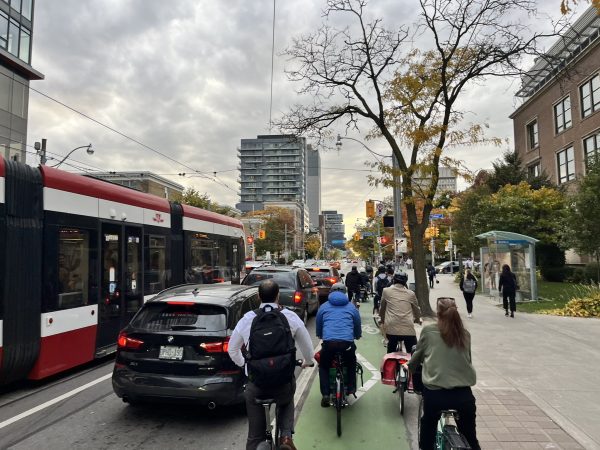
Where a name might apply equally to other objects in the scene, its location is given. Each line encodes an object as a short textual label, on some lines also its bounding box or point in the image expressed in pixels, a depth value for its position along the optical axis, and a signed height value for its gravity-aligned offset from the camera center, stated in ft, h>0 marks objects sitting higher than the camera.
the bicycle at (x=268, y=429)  11.08 -4.40
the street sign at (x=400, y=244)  81.99 +2.61
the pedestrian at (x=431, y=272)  87.43 -2.76
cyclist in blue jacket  17.57 -2.89
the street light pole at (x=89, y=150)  87.23 +22.24
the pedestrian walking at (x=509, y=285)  46.91 -3.01
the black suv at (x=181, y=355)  16.14 -3.38
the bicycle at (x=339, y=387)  15.90 -4.65
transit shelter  58.59 -0.35
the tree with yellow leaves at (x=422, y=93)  45.60 +17.47
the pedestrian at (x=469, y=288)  46.62 -3.17
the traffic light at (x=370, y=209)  94.55 +10.44
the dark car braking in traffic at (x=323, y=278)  57.11 -2.41
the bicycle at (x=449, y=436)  10.27 -4.24
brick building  93.76 +33.10
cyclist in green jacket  11.07 -2.91
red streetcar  20.34 +0.00
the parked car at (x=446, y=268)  164.52 -3.79
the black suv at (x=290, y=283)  36.45 -1.91
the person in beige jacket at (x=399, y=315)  20.90 -2.62
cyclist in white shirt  11.39 -3.21
